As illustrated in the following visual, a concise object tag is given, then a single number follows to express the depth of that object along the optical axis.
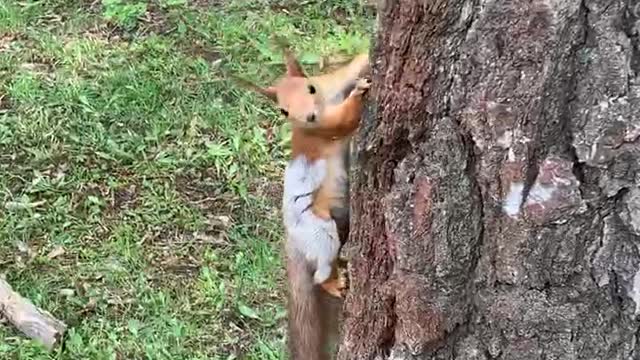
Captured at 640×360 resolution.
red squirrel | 1.49
